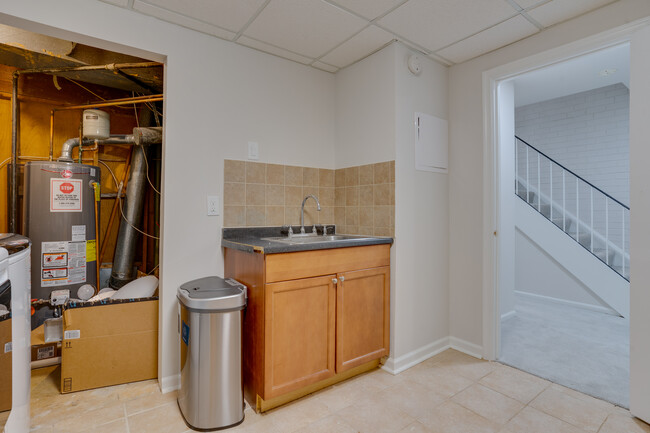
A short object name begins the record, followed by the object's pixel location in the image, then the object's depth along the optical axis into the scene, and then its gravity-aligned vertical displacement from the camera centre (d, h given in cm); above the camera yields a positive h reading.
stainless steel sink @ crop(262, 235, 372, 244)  239 -15
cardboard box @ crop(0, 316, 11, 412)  108 -50
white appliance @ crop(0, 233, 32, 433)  116 -40
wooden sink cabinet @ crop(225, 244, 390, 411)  178 -60
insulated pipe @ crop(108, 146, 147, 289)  273 -3
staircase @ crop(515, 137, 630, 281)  407 +19
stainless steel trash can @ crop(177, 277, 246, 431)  165 -73
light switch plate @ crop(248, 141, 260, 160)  238 +49
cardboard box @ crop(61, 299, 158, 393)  196 -79
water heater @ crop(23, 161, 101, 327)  233 -6
